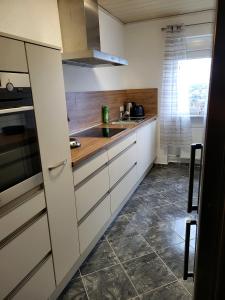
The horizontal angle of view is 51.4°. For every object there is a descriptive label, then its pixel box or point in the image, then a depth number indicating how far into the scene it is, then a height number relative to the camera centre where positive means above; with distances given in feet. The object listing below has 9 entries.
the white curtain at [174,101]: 11.47 -0.58
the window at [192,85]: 11.82 +0.19
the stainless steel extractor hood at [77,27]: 7.23 +2.05
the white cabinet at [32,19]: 5.51 +1.95
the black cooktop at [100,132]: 8.20 -1.42
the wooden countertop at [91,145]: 5.50 -1.43
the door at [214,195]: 1.71 -0.87
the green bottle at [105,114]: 10.53 -0.96
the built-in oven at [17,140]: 3.48 -0.70
